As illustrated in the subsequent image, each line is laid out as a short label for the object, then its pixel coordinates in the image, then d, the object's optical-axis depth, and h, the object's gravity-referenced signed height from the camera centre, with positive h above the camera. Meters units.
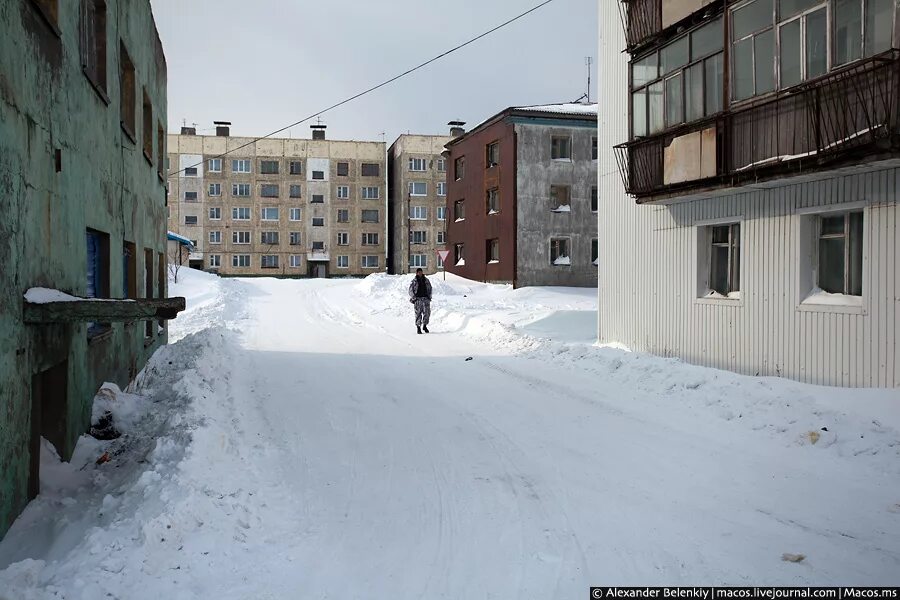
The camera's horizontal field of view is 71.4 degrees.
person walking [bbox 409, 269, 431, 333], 17.41 -0.20
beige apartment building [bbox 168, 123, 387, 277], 58.94 +8.35
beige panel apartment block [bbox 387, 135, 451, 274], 59.78 +8.83
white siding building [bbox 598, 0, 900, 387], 7.95 +0.68
